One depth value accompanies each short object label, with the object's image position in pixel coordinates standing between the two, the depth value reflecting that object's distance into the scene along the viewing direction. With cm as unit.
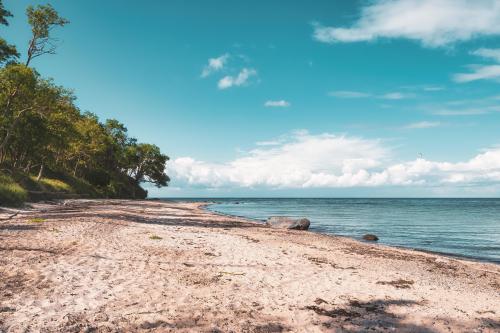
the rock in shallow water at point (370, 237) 2965
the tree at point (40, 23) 3397
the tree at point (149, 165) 10938
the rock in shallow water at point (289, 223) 3472
